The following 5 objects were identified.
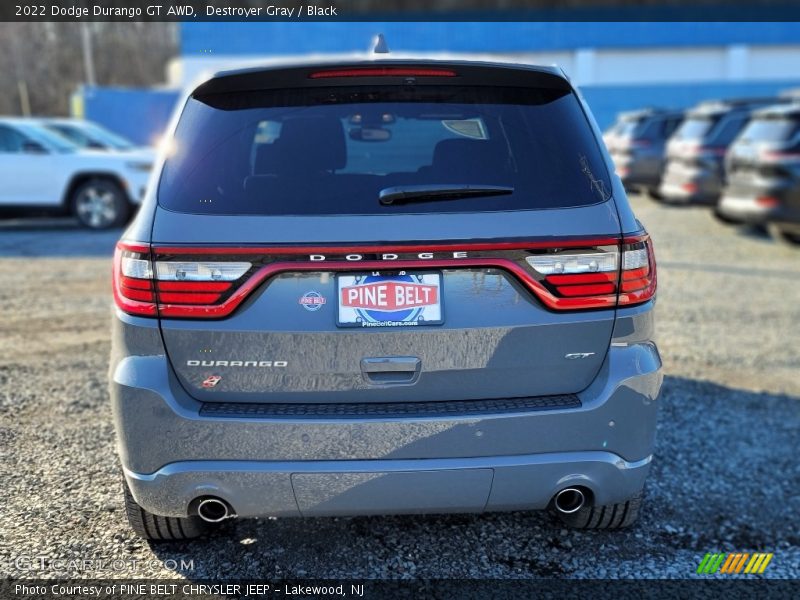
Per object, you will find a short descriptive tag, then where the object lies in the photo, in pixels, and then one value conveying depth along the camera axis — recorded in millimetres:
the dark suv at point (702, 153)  11383
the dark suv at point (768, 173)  8711
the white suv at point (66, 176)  10961
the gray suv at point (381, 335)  2195
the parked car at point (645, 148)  14477
